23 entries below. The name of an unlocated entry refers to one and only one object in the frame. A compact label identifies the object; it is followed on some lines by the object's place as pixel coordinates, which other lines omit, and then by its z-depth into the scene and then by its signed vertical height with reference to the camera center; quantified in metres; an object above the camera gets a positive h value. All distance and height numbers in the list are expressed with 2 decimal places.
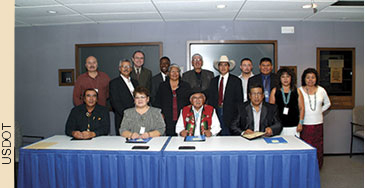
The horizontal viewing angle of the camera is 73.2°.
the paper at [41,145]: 2.21 -0.52
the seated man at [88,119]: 2.77 -0.34
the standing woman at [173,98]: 3.20 -0.11
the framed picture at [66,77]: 4.38 +0.21
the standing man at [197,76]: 3.63 +0.20
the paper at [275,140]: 2.28 -0.48
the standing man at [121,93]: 3.22 -0.05
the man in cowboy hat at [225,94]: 3.26 -0.07
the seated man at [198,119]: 2.82 -0.35
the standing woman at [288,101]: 3.03 -0.14
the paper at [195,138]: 2.42 -0.49
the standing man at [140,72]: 3.84 +0.27
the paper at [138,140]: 2.39 -0.50
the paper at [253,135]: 2.42 -0.46
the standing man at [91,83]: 3.46 +0.08
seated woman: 2.68 -0.33
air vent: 3.39 +1.21
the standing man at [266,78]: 3.28 +0.16
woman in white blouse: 3.19 -0.25
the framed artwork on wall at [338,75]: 4.30 +0.26
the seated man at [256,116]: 2.73 -0.30
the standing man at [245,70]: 3.47 +0.28
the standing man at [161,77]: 3.67 +0.19
